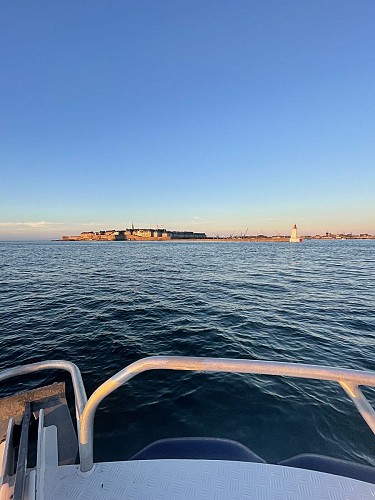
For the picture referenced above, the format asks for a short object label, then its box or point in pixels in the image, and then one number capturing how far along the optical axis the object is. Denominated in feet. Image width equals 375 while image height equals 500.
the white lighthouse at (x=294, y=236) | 481.34
